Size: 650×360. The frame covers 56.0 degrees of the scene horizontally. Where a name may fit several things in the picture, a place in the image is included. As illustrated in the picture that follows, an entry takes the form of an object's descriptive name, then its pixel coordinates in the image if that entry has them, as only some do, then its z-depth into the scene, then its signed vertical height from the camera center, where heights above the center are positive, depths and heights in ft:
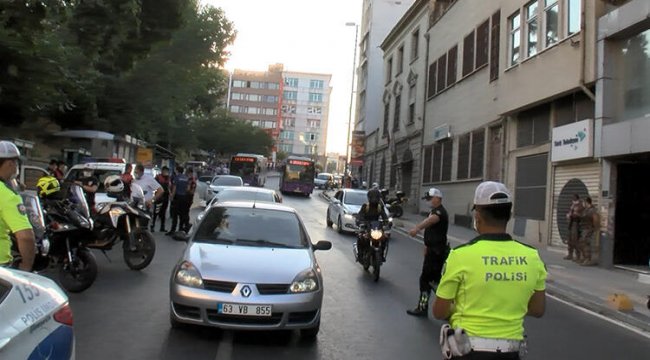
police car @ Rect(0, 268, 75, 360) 8.94 -2.21
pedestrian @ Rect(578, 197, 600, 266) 51.11 -1.02
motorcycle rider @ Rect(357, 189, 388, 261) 38.65 -0.58
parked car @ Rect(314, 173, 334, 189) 207.41 +6.15
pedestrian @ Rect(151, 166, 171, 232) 54.24 -0.30
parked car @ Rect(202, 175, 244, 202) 81.97 +1.29
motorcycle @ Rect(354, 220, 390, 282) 35.94 -2.51
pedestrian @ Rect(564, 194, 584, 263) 51.82 -0.63
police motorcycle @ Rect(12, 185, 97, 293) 26.27 -2.83
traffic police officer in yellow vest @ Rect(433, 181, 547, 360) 9.96 -1.24
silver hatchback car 19.45 -3.03
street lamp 172.90 +29.76
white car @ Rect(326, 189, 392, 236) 65.21 -0.84
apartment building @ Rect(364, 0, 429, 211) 118.93 +21.43
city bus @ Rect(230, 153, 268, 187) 154.51 +6.70
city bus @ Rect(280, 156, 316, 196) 148.97 +4.83
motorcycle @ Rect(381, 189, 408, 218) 59.82 -0.17
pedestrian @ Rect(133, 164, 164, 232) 47.16 +0.03
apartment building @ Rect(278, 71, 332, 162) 499.92 +70.90
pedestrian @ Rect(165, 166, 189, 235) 50.75 -0.66
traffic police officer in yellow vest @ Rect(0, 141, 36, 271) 13.53 -0.99
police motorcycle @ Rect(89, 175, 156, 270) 31.12 -2.47
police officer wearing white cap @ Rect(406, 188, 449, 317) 27.50 -1.68
